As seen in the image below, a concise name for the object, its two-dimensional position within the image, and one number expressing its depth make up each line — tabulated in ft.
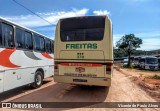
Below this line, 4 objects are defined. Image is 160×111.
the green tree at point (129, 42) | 75.33
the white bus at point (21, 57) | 14.41
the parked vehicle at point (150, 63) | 59.48
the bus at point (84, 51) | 15.89
